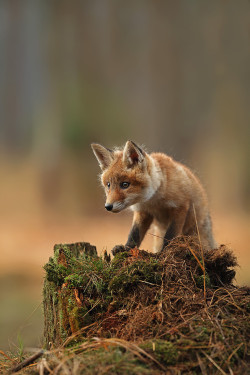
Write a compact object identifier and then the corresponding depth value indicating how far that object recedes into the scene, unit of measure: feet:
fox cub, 27.07
